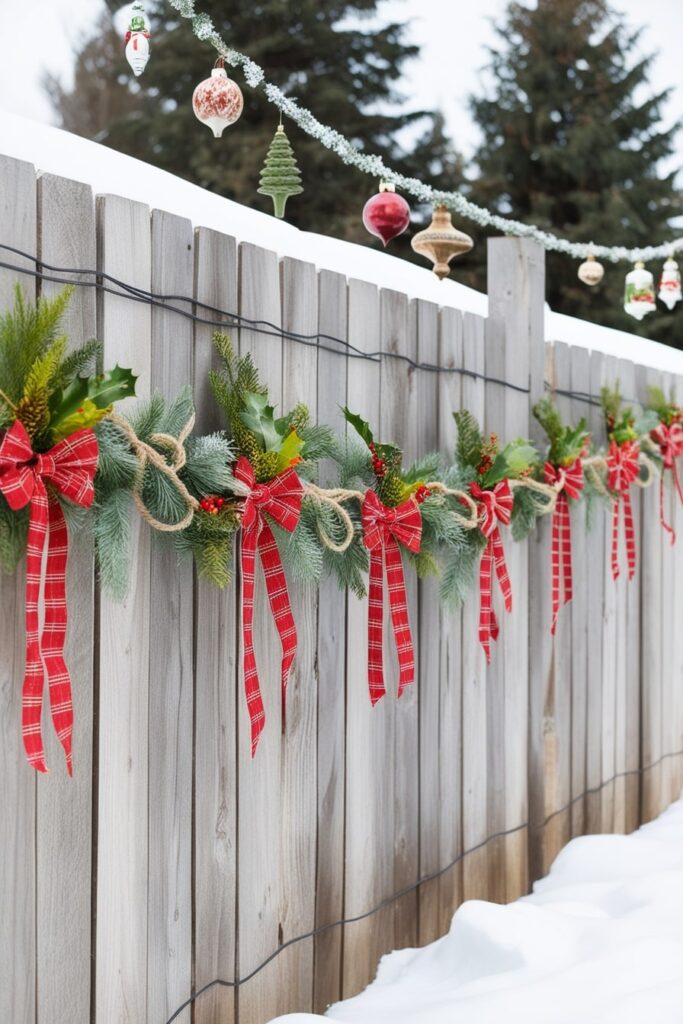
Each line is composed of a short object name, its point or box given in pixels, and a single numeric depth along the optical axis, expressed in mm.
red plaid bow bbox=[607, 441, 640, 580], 3508
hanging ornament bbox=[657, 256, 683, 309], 5020
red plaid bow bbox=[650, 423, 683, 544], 3990
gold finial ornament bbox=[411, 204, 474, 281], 3545
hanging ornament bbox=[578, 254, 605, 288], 4898
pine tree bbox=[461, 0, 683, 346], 15961
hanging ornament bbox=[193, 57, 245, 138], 2773
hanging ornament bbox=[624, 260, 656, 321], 5086
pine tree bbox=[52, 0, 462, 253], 13844
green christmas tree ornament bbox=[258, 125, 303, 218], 3037
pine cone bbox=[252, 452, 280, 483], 1934
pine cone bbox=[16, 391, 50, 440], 1516
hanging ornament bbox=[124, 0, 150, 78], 2604
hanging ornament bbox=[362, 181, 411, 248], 3434
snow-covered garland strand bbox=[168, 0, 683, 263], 2656
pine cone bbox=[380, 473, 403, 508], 2334
